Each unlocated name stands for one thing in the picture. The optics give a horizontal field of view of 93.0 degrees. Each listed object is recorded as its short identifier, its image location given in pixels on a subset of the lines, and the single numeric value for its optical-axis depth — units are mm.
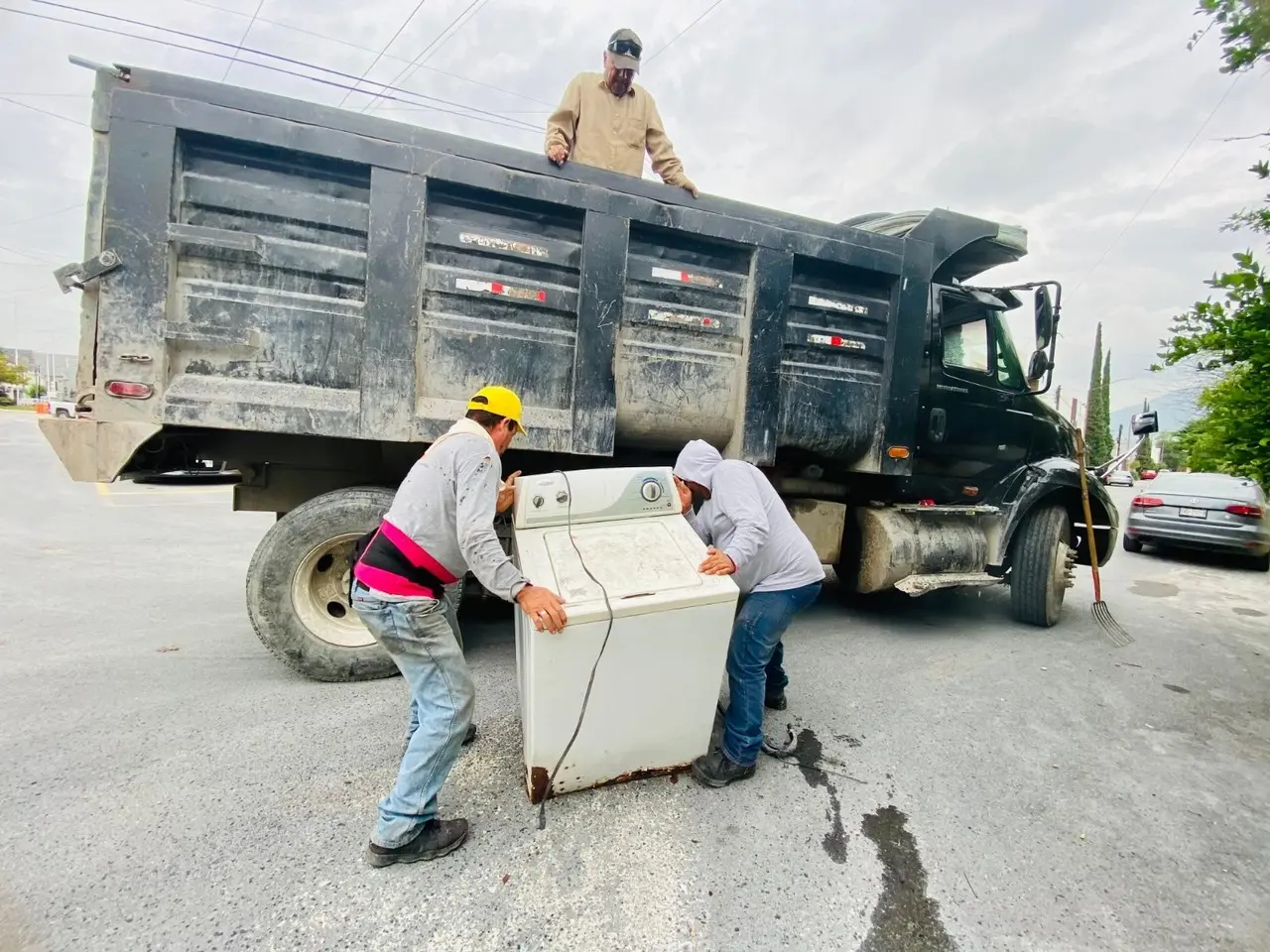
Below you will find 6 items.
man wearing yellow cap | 1914
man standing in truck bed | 3529
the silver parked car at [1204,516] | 7840
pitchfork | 4629
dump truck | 2629
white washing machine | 2057
